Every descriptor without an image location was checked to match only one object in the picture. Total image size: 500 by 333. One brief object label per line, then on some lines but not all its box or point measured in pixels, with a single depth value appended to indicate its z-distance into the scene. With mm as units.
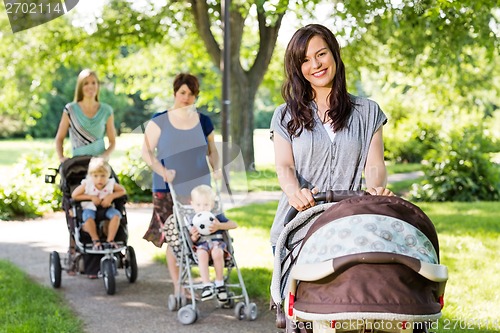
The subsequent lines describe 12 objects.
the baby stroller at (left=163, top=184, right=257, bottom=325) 6566
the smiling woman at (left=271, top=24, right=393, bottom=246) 3936
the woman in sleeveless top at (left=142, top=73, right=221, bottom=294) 6949
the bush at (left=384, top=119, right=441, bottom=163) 26000
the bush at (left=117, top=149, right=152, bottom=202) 16109
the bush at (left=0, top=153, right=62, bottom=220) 14023
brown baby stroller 3047
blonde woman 8266
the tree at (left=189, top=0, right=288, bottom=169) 18719
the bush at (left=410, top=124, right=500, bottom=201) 15945
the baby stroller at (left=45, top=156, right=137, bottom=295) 7766
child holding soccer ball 6621
